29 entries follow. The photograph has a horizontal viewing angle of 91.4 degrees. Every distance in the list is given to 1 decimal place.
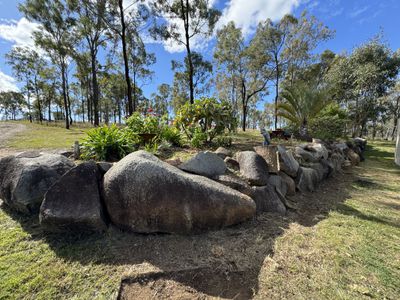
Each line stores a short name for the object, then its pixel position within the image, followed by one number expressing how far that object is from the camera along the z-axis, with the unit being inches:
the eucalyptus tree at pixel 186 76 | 546.3
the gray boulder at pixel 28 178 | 97.7
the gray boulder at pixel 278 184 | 134.2
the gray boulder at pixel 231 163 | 138.9
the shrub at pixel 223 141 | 213.5
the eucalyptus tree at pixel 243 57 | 629.0
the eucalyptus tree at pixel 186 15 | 434.3
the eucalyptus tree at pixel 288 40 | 621.3
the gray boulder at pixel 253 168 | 125.8
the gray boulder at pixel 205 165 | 119.0
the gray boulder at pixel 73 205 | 85.9
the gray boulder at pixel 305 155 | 196.1
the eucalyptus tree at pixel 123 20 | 396.3
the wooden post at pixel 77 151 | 153.2
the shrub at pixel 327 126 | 402.0
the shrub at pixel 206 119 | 208.7
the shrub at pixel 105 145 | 141.2
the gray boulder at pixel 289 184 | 148.9
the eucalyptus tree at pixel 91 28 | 529.3
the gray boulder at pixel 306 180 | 162.2
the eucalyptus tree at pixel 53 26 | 571.8
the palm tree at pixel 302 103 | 340.8
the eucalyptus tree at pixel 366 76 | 453.4
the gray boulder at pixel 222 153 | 152.1
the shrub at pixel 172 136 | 194.9
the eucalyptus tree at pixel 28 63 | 904.3
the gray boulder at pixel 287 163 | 154.1
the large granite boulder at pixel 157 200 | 90.7
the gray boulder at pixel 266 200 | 119.6
